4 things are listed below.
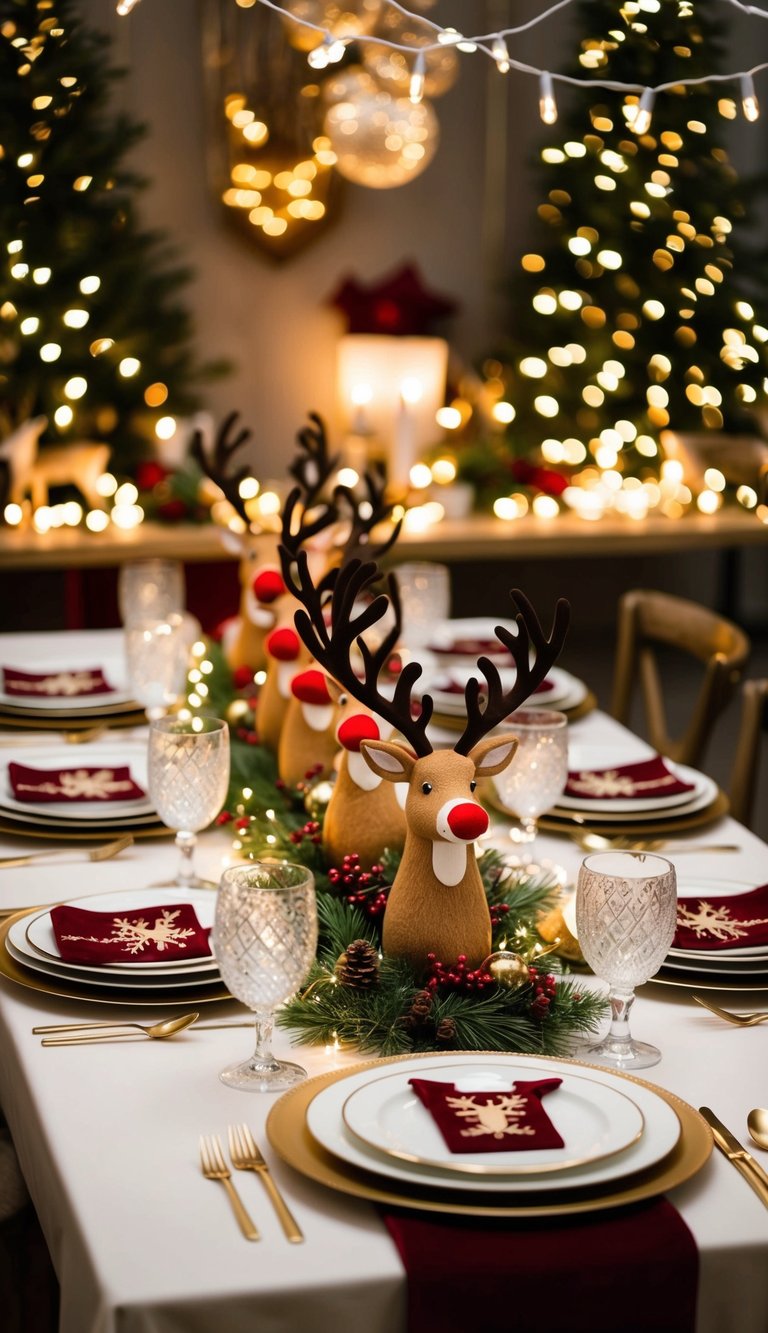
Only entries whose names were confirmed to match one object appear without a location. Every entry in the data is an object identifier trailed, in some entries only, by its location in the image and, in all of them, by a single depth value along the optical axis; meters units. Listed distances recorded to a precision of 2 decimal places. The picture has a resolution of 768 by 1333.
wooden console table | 4.26
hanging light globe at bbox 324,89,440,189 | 4.59
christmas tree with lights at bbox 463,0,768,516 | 4.77
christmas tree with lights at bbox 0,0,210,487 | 4.16
